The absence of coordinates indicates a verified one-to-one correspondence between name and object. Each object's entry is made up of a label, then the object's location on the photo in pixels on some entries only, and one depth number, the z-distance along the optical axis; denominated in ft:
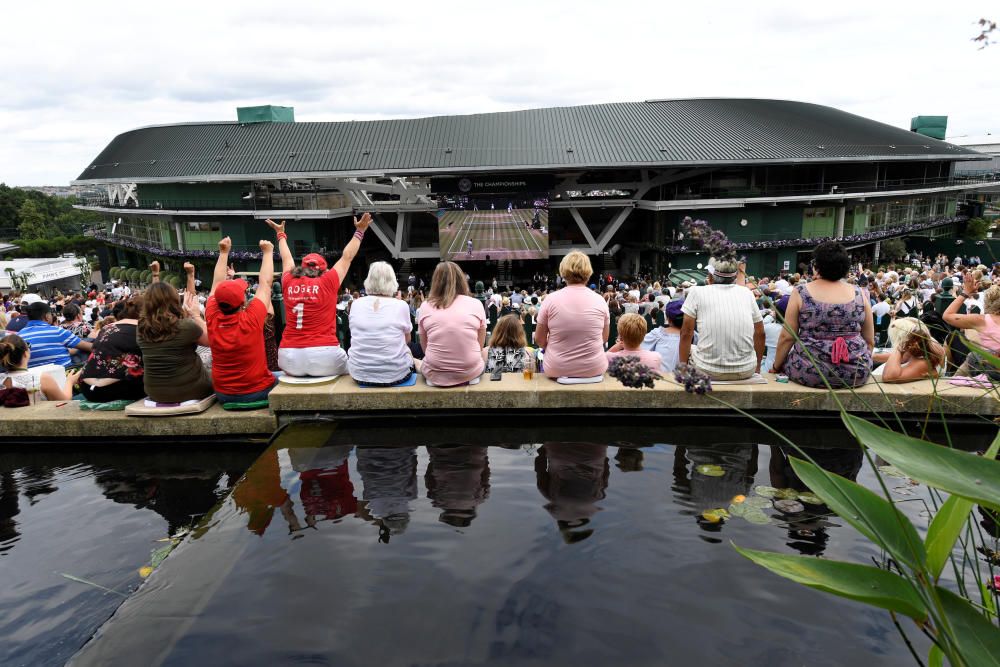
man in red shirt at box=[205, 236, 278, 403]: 14.10
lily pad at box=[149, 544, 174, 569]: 10.48
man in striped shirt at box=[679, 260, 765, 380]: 14.87
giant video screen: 133.39
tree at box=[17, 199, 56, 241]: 299.38
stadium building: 127.03
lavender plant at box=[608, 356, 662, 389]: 8.01
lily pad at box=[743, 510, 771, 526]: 10.67
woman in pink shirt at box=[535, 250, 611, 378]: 15.10
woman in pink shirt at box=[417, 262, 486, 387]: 14.85
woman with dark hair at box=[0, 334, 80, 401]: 15.57
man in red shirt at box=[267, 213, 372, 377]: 15.78
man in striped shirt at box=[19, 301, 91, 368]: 18.77
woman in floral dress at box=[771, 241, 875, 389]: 14.17
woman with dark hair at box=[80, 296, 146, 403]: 14.74
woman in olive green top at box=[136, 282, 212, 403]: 14.06
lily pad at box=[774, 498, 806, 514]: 10.98
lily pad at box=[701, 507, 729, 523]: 10.75
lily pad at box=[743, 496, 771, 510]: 11.16
